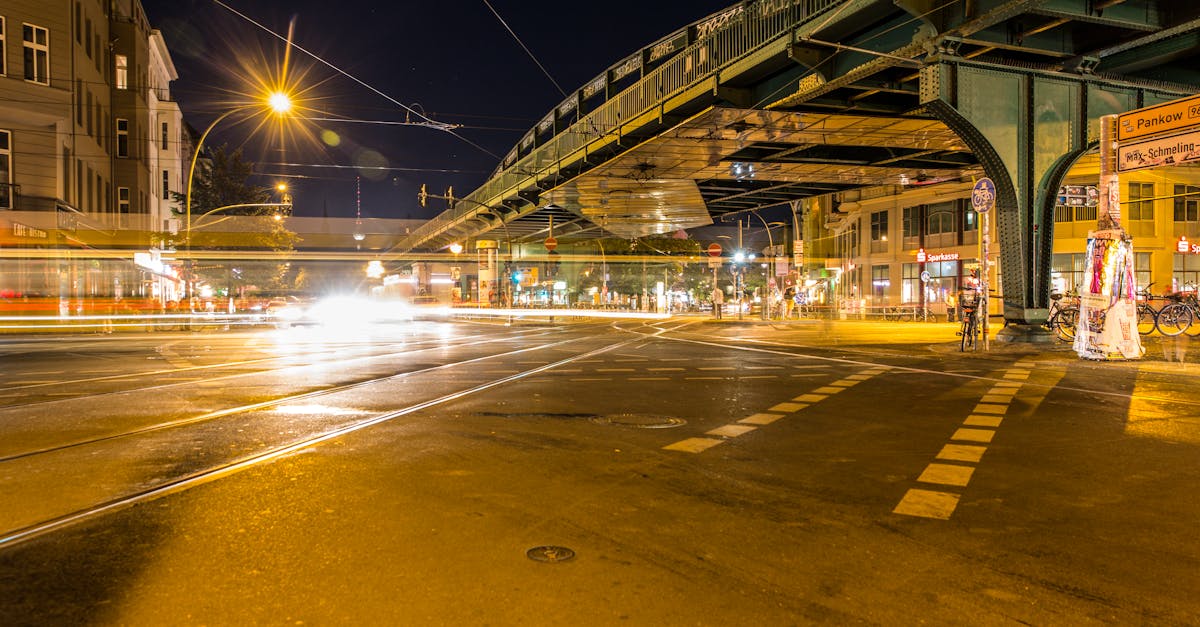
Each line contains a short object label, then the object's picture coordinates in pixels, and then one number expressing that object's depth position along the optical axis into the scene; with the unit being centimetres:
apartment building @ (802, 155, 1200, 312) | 4097
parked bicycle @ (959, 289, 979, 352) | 1745
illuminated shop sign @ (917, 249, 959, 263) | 4628
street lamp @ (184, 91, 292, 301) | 2372
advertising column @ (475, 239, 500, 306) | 5597
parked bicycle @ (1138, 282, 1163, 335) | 1903
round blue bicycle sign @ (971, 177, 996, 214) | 1675
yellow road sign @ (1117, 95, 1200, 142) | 1343
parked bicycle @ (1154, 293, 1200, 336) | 1902
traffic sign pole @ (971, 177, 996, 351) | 1677
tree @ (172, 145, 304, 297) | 6025
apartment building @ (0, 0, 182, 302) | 3488
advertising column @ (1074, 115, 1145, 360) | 1449
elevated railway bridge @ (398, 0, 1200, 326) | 1573
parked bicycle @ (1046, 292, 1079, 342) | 1884
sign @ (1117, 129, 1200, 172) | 1345
